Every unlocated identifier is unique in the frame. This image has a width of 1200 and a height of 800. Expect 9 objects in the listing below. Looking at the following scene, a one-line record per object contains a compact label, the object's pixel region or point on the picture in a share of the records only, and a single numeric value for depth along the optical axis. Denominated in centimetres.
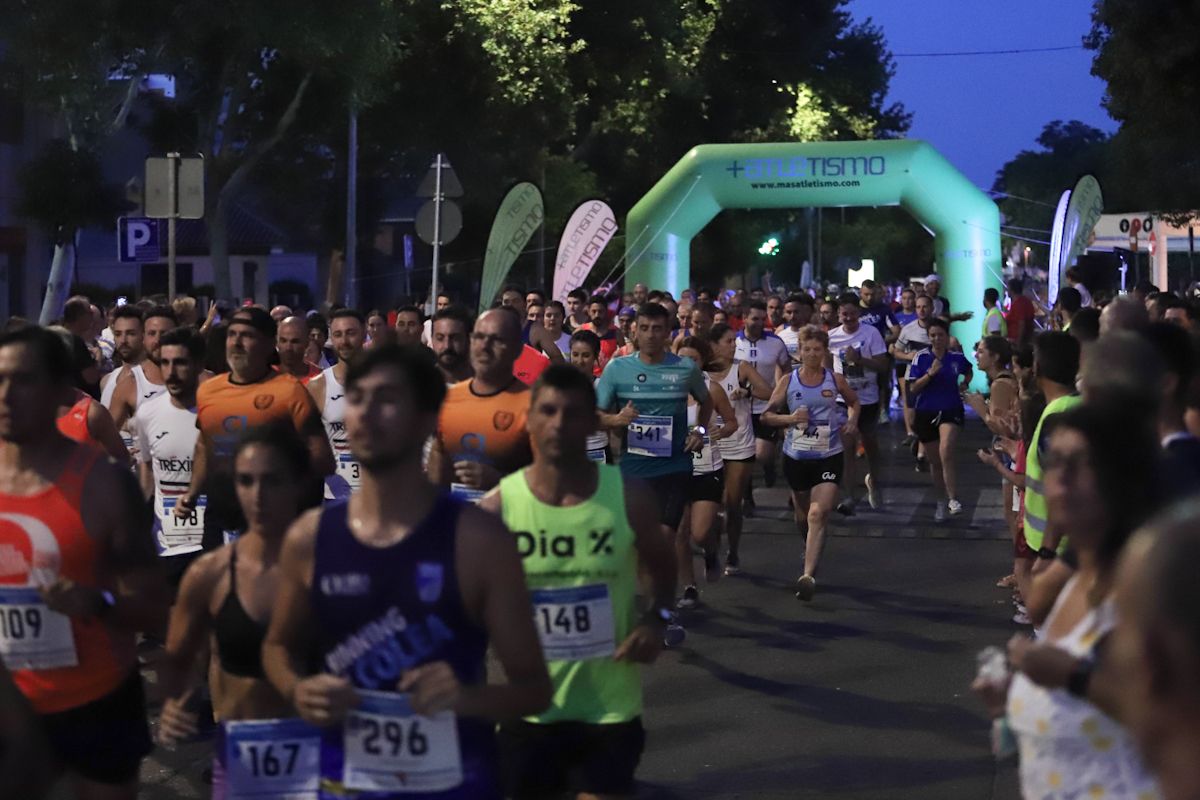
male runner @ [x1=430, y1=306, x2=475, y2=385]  912
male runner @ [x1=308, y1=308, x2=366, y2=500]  998
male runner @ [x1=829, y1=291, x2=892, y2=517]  1662
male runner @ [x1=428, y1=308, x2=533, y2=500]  777
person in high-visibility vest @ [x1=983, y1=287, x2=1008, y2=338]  2145
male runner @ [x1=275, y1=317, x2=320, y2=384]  1016
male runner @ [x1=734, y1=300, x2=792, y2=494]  1595
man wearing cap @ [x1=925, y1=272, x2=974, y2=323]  2188
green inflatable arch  2805
